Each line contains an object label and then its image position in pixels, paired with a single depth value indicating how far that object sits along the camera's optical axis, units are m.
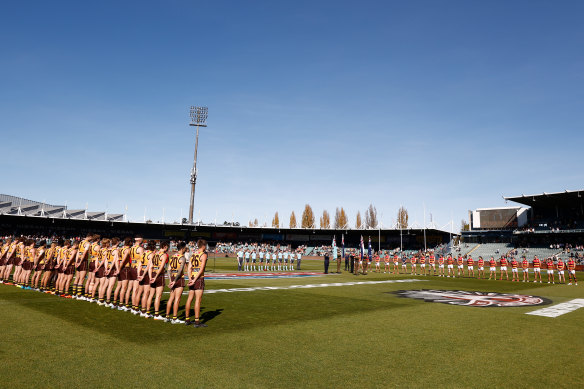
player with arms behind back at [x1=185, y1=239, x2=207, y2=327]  8.03
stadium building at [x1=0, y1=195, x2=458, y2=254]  62.66
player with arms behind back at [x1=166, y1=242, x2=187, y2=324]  8.30
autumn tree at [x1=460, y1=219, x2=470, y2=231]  165.15
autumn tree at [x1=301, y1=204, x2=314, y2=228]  126.25
